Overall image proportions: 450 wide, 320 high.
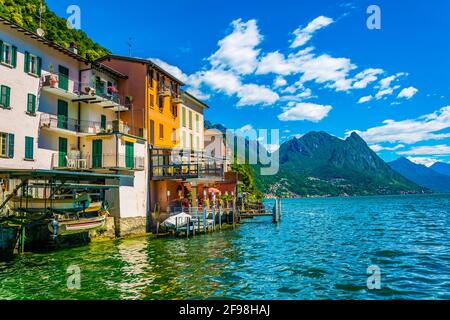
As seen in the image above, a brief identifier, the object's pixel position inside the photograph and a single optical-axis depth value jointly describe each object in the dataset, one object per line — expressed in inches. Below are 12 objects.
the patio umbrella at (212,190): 1805.7
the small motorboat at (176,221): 1316.4
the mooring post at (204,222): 1410.7
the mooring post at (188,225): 1300.1
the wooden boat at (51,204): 931.3
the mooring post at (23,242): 903.0
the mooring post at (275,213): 1981.9
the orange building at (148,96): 1444.4
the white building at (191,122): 1791.3
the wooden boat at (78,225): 948.0
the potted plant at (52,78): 1104.8
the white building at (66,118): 1002.1
